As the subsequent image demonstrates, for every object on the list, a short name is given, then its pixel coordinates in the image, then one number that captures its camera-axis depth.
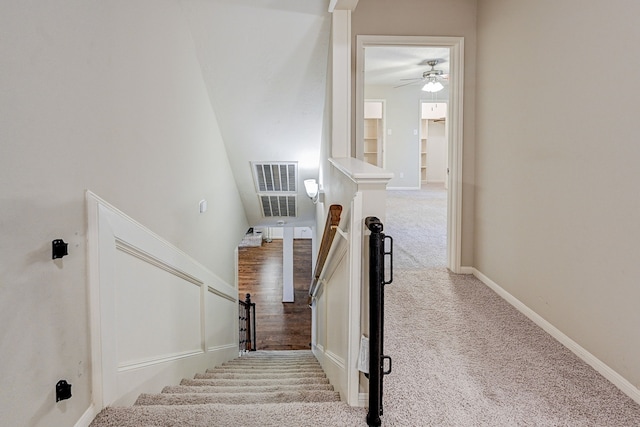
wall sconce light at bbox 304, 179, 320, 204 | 5.86
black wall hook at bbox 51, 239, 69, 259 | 1.64
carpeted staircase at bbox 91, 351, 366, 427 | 1.89
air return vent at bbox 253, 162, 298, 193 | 5.89
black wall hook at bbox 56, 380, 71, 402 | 1.67
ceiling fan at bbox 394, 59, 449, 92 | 7.75
